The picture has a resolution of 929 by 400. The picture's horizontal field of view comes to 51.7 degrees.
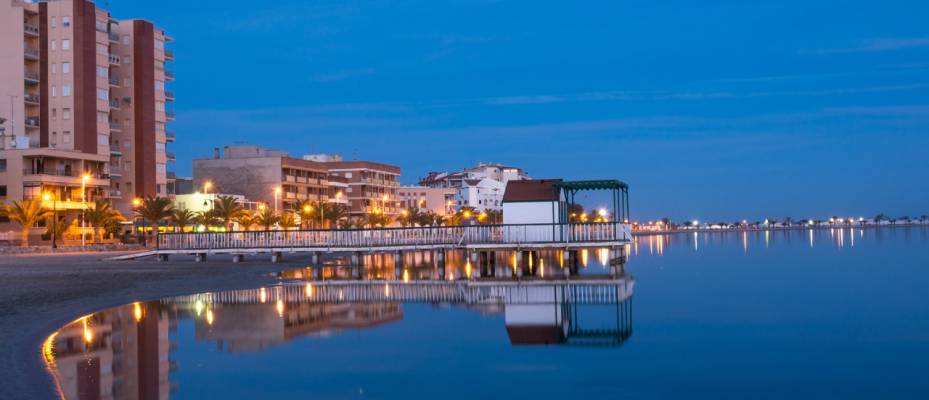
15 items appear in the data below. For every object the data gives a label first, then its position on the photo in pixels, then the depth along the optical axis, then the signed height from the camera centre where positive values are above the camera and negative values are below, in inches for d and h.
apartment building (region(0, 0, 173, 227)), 3496.6 +535.6
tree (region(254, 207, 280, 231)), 3782.2 +26.3
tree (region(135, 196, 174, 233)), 3228.3 +61.3
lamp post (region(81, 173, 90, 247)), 3137.3 +145.0
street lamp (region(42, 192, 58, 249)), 2940.5 +44.9
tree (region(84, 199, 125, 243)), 3203.7 +47.1
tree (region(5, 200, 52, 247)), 2920.8 +53.1
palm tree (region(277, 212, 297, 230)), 3981.3 +17.8
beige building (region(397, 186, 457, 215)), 6397.6 +164.8
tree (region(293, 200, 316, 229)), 4042.8 +61.0
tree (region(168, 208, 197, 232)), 3276.3 +33.6
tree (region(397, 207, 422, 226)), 5280.5 +32.1
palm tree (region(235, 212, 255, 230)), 3742.6 +23.9
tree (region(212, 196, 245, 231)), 3543.3 +64.8
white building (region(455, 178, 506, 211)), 7426.2 +210.2
